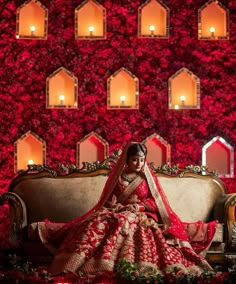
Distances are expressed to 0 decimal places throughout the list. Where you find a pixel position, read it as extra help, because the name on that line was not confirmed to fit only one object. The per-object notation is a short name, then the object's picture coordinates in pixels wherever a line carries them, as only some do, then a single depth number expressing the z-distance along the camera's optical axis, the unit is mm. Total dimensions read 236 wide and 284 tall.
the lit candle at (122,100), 7930
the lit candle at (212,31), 8006
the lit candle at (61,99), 7895
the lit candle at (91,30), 7949
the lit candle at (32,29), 7909
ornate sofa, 5770
